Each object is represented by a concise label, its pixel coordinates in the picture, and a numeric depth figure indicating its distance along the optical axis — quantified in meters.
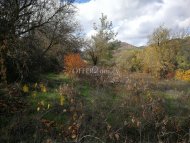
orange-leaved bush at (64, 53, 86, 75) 10.55
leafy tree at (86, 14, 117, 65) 19.49
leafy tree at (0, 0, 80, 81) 5.76
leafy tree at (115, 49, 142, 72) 19.07
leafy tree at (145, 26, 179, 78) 17.92
